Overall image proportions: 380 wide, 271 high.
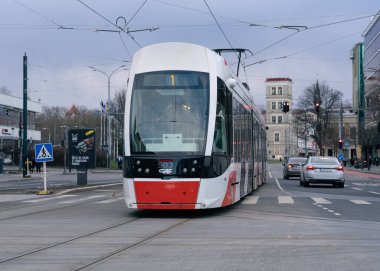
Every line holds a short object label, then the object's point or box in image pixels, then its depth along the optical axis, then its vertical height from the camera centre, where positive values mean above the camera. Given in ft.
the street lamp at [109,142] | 220.10 +4.13
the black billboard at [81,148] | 101.71 +0.93
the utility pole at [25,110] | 150.10 +9.97
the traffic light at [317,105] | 175.42 +12.48
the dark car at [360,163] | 263.08 -3.96
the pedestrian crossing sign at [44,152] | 80.94 +0.28
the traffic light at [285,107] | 162.71 +11.29
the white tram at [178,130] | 47.85 +1.72
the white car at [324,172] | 102.83 -2.84
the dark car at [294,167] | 147.02 -2.94
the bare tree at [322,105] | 343.26 +24.70
